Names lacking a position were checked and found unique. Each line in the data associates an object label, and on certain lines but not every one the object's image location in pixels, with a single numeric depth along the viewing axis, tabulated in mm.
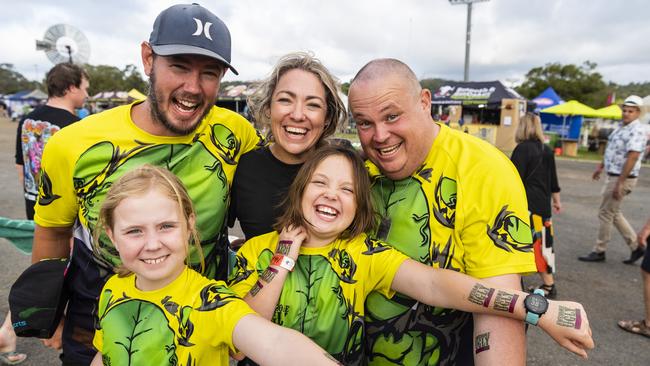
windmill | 19484
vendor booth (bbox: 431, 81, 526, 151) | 21391
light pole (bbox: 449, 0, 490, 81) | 20562
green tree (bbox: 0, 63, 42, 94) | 89250
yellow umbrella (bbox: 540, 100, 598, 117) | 21312
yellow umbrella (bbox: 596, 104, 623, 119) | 23328
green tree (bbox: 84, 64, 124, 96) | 55094
